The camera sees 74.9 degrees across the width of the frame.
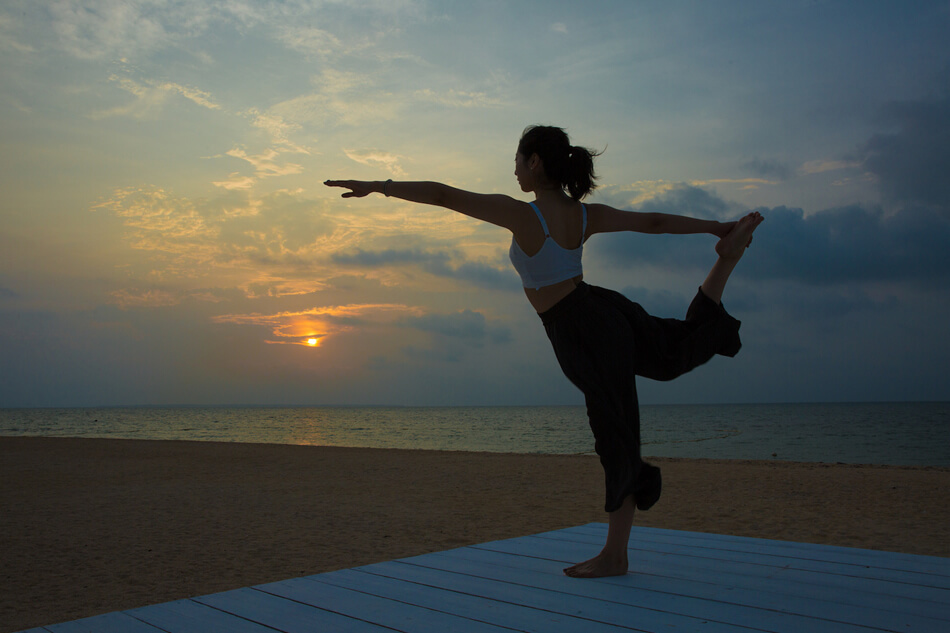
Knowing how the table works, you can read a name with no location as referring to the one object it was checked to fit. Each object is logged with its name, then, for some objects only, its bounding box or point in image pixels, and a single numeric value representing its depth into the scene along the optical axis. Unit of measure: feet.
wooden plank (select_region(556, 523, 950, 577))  9.58
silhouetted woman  8.70
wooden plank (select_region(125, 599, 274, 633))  6.88
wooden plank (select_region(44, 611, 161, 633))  6.85
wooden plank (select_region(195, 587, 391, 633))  6.91
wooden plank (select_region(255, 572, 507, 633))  6.84
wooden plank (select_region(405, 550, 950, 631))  6.96
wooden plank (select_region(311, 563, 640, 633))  6.87
